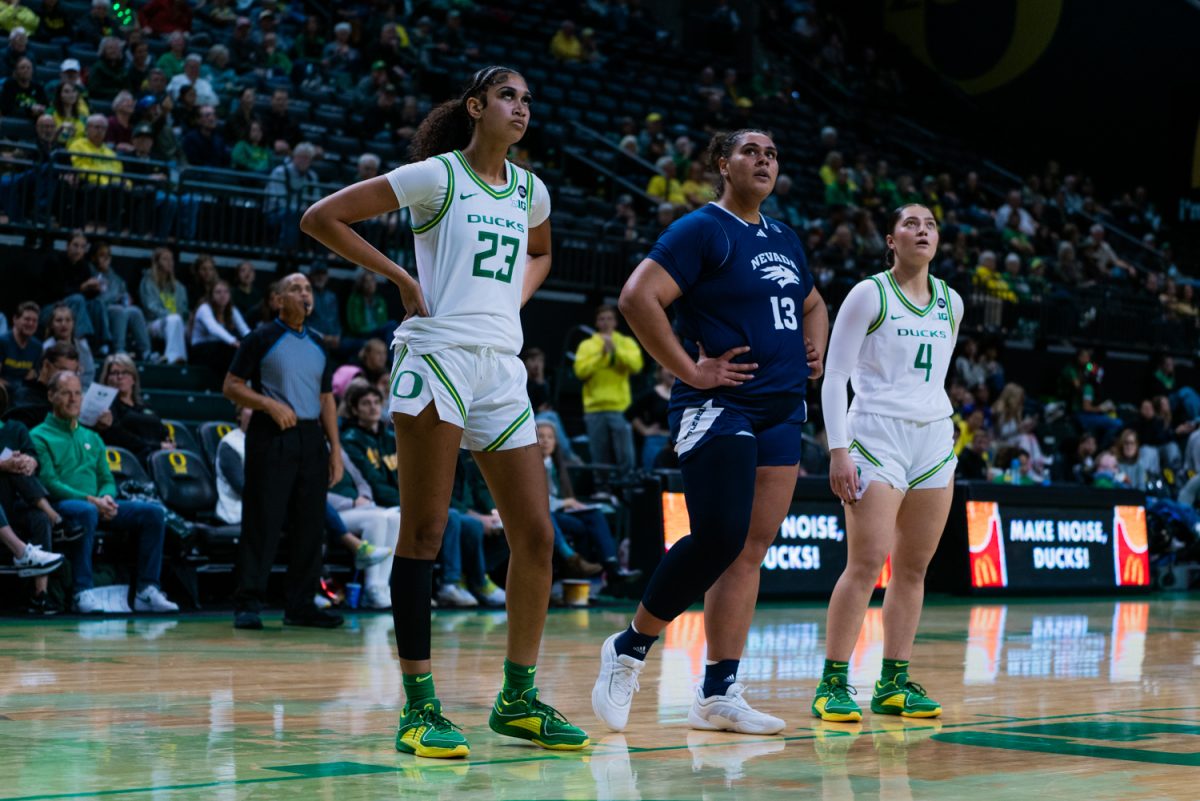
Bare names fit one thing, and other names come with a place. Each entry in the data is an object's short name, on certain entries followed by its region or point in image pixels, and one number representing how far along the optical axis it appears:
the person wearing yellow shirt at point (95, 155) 12.98
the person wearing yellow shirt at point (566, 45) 22.83
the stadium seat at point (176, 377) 12.40
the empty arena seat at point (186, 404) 12.10
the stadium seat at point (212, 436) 10.98
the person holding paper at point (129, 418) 10.52
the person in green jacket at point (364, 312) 14.07
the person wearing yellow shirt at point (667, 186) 18.64
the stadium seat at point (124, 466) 10.15
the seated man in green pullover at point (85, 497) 9.37
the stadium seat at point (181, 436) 11.01
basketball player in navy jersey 4.90
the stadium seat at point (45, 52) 14.98
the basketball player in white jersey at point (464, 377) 4.45
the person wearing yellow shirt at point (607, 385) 14.14
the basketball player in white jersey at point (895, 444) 5.51
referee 8.72
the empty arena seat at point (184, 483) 10.36
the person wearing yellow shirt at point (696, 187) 18.77
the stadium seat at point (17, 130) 13.34
